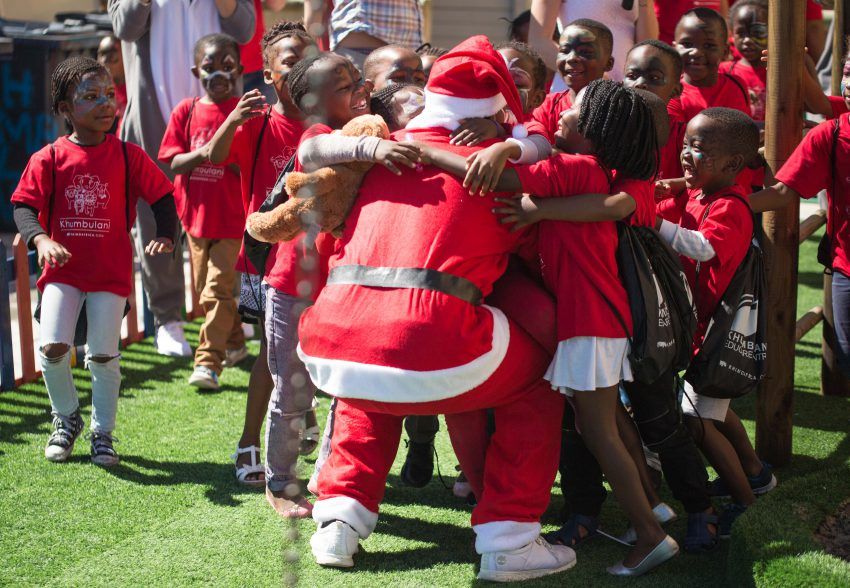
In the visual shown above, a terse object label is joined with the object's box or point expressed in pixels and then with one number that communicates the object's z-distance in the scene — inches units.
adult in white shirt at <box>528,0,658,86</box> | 238.2
